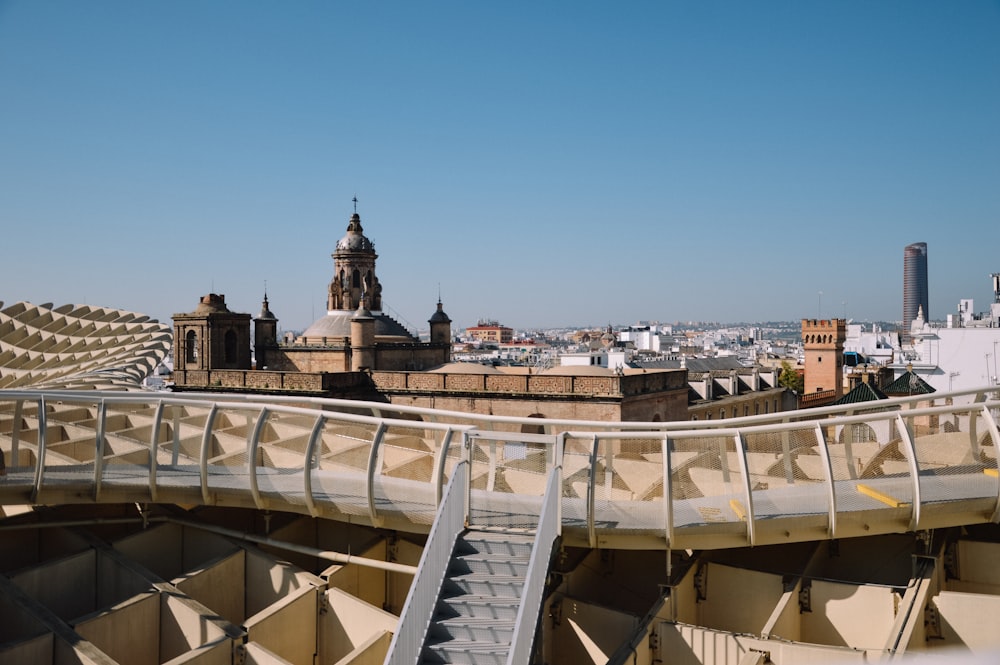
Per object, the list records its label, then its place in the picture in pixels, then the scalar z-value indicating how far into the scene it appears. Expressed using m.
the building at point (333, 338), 51.31
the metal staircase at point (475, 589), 8.61
